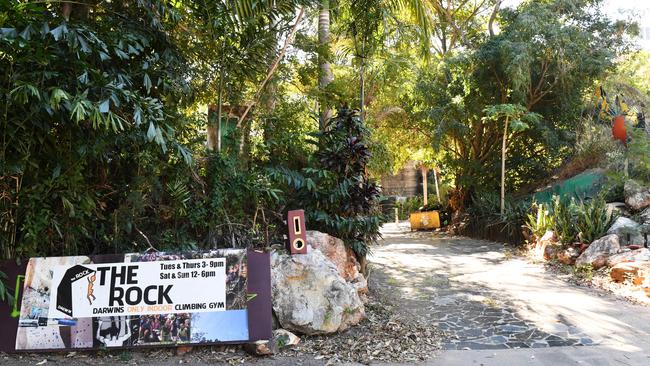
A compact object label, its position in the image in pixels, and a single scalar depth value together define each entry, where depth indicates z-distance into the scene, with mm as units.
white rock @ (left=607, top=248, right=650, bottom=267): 7277
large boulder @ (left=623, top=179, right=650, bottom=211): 9695
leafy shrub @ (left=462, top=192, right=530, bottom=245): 11836
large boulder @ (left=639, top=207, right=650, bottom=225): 8916
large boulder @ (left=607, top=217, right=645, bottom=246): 8305
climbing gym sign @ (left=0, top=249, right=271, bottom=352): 4574
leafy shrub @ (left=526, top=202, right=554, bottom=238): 9803
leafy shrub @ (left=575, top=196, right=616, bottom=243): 8555
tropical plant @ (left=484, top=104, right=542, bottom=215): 11867
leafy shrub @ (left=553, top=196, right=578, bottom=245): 8984
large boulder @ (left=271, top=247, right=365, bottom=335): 5012
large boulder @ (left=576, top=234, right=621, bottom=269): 7887
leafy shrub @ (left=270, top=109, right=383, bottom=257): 6379
